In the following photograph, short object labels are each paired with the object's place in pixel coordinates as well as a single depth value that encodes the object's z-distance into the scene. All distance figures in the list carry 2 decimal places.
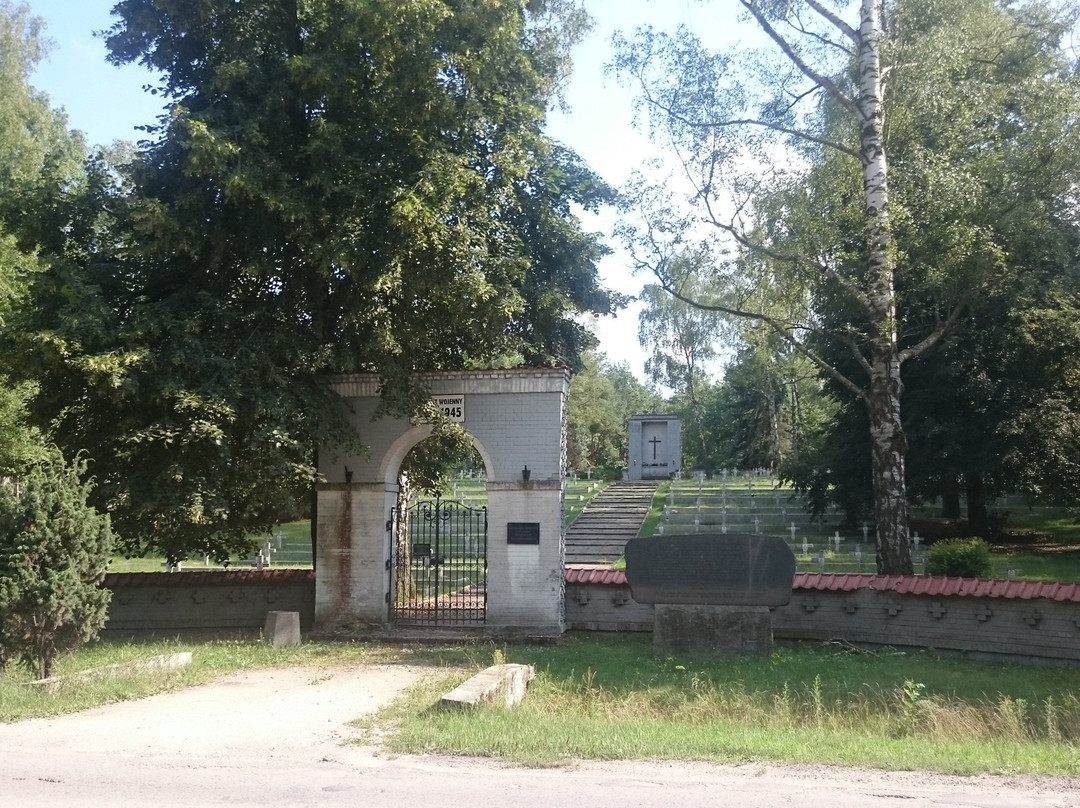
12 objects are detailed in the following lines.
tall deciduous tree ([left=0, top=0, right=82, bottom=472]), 15.09
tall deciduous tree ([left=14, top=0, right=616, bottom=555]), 13.95
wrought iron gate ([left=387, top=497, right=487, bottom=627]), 16.20
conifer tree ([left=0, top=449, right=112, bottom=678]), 10.10
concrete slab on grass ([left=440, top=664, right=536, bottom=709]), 9.16
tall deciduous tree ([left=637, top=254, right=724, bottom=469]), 54.31
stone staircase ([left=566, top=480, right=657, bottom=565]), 27.92
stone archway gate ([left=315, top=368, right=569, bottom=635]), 15.48
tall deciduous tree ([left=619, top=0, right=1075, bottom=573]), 15.95
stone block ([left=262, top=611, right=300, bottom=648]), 14.68
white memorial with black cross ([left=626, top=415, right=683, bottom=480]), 46.66
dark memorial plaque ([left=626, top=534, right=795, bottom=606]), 13.99
